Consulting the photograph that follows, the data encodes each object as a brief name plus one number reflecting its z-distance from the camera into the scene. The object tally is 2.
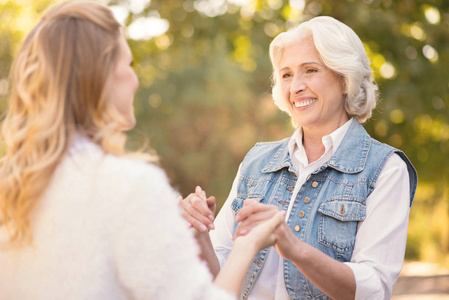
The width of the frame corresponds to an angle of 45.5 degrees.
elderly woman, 2.16
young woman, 1.34
